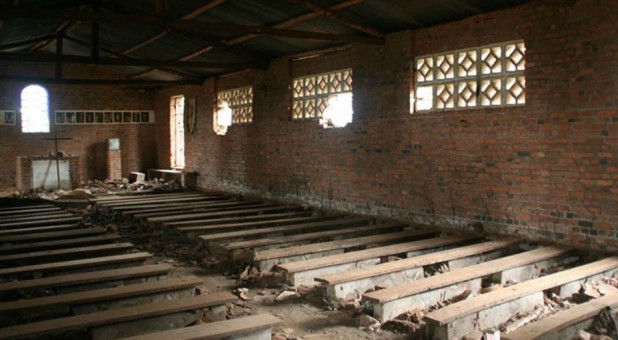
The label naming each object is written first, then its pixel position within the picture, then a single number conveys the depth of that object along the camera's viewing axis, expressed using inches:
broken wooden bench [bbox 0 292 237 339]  135.5
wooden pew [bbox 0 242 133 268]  221.8
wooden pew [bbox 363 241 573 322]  162.7
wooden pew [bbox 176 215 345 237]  286.7
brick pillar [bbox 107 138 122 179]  658.2
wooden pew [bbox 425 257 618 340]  144.3
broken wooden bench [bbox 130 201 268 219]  353.6
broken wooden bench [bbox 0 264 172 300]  178.4
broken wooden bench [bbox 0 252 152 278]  198.6
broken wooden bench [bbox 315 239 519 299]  184.9
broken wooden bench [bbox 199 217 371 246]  264.5
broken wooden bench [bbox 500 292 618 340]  131.9
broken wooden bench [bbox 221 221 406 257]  243.8
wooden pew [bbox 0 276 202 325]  156.0
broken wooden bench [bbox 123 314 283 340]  131.3
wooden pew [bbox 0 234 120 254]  239.3
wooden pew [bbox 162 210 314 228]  305.7
